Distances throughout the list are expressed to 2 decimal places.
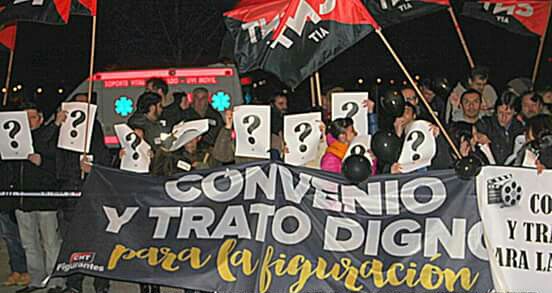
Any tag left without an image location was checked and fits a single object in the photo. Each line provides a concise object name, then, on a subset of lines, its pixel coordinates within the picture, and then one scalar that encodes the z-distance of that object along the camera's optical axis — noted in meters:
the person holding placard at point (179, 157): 10.62
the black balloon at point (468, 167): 9.26
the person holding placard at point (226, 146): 11.09
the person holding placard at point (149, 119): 10.98
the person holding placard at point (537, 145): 9.32
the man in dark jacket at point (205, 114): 11.27
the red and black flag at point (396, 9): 11.74
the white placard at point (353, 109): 10.90
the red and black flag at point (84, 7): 11.71
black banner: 9.24
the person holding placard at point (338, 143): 10.42
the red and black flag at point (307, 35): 11.10
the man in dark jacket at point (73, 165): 11.43
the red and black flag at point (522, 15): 13.57
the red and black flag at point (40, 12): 11.76
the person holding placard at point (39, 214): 11.39
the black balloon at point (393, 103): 10.95
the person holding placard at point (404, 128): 9.98
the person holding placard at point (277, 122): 11.20
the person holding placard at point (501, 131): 10.61
